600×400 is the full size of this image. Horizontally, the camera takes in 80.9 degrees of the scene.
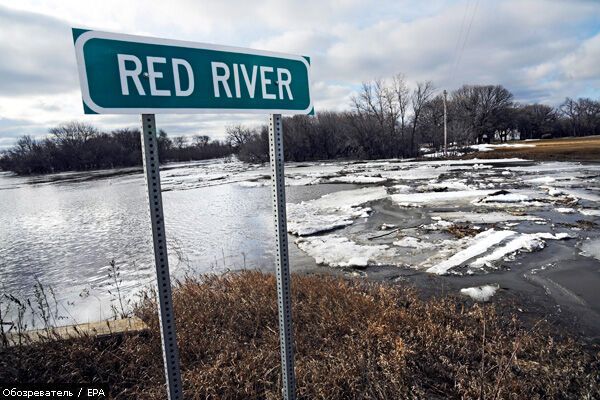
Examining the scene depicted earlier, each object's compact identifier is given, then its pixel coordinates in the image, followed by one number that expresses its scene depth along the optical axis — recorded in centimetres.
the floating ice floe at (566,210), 1185
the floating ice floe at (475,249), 750
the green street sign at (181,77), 154
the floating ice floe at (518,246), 772
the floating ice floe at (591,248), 781
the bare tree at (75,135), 7612
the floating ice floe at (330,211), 1190
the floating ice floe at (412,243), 909
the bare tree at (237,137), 10499
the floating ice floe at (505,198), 1431
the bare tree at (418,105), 5938
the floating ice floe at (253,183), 2645
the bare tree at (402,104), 6105
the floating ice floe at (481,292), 596
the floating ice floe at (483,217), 1123
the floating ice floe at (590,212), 1137
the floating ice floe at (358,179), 2436
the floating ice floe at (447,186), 1861
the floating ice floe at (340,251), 824
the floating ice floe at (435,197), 1521
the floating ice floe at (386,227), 1111
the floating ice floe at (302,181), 2533
